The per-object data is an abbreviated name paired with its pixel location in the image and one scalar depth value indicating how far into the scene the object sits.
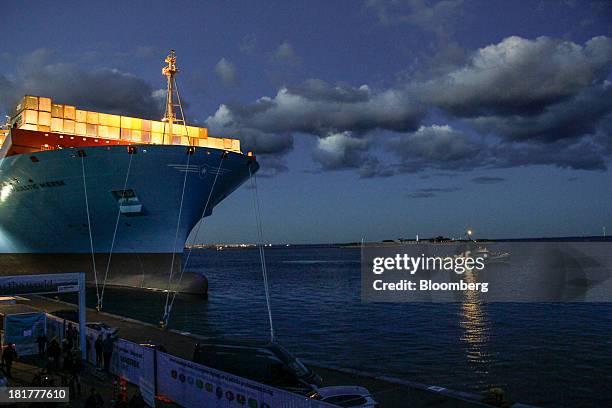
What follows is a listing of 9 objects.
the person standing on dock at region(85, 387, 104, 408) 11.86
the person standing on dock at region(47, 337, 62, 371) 16.73
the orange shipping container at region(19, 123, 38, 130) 52.34
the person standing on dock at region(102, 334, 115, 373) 17.58
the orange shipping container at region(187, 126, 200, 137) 61.17
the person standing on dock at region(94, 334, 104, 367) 18.16
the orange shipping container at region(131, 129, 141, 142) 58.03
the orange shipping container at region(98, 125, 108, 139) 55.50
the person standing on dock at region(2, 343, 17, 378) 16.86
